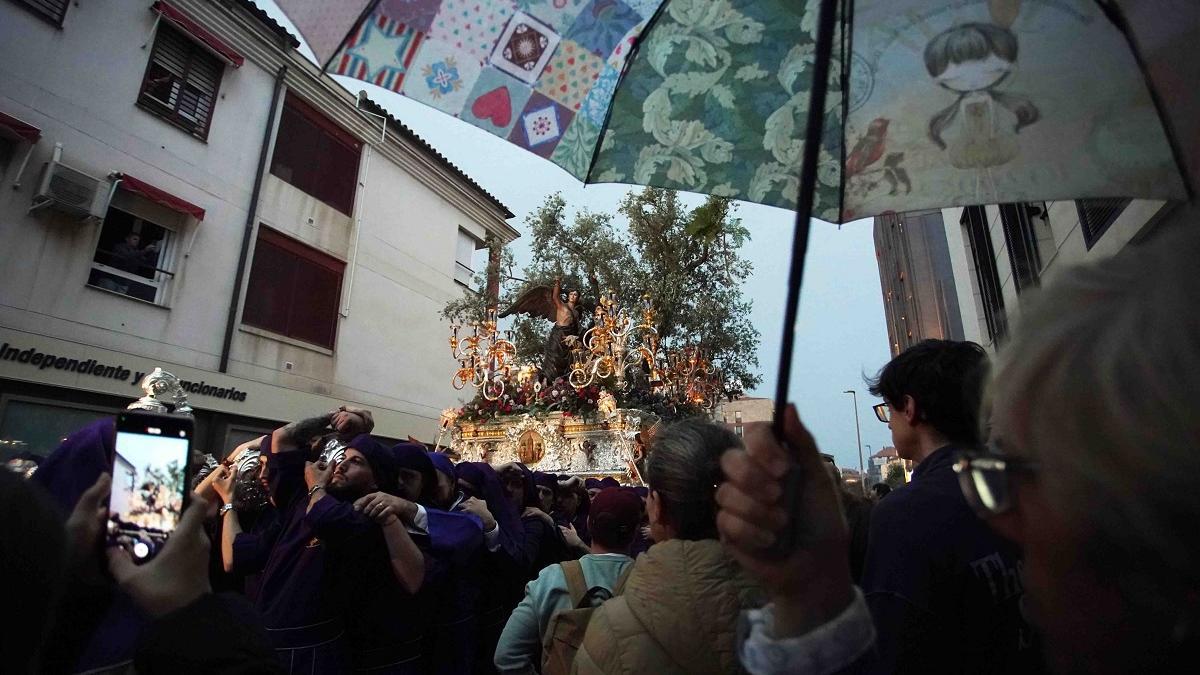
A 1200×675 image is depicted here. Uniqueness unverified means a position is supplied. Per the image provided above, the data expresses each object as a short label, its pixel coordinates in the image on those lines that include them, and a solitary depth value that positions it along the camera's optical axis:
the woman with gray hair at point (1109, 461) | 0.71
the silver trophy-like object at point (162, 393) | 3.51
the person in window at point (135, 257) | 10.30
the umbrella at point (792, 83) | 1.96
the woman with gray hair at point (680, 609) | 1.48
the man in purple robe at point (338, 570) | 2.51
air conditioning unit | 9.00
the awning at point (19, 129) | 8.48
